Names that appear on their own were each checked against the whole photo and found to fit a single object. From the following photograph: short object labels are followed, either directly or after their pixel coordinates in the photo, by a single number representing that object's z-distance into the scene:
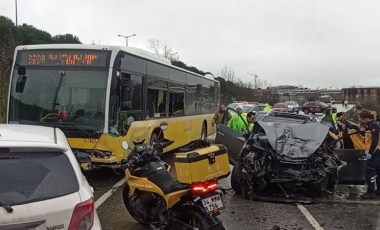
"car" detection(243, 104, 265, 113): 28.05
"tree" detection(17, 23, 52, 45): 29.65
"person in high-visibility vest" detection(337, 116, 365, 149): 10.28
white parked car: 2.94
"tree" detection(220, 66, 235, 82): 78.79
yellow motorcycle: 5.35
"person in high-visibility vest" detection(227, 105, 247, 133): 11.95
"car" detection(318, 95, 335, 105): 94.30
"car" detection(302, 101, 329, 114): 59.67
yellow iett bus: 9.21
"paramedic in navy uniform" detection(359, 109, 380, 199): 8.61
